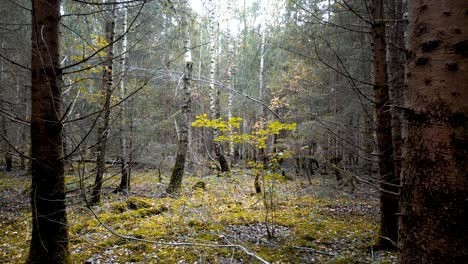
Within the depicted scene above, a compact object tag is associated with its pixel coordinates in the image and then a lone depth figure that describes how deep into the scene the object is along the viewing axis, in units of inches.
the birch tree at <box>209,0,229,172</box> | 482.0
